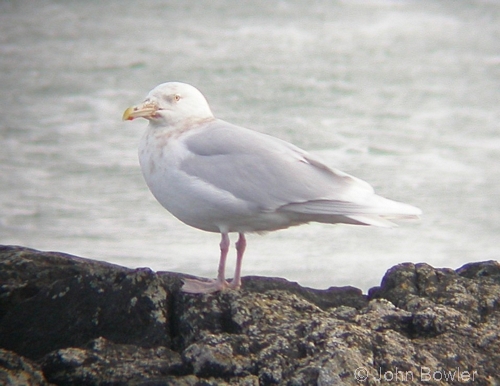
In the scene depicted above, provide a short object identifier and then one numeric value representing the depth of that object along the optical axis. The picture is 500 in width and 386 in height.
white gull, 9.62
